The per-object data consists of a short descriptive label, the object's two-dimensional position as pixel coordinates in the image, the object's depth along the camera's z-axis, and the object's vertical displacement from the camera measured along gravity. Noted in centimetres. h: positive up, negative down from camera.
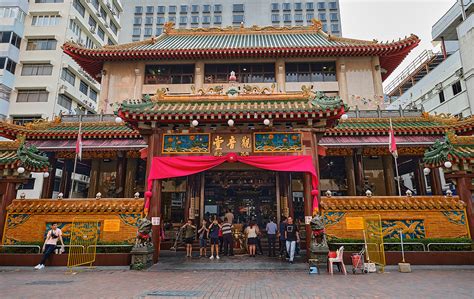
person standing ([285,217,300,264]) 1154 -119
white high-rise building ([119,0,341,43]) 7050 +4870
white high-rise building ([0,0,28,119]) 3244 +1968
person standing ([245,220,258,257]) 1343 -130
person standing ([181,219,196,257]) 1321 -119
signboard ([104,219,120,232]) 1126 -62
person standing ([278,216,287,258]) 1265 -143
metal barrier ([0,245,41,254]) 1106 -143
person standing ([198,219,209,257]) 1331 -156
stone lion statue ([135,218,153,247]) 1065 -86
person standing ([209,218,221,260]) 1280 -119
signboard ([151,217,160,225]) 1145 -45
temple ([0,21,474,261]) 1132 +352
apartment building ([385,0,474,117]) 2652 +1491
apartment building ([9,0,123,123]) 3325 +1769
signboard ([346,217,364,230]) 1112 -52
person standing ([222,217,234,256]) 1352 -127
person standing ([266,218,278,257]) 1322 -123
